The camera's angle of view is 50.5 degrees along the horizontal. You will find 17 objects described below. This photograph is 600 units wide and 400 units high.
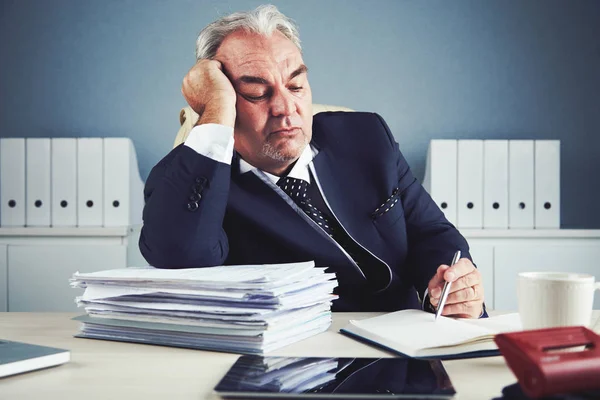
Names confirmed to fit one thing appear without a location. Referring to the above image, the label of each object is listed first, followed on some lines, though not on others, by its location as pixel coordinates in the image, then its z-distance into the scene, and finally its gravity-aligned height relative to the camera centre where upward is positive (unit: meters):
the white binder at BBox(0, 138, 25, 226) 2.83 +0.06
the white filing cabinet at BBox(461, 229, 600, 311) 2.74 -0.25
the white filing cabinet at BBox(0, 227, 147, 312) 2.77 -0.29
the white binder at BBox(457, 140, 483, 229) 2.84 +0.04
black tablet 0.63 -0.20
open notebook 0.80 -0.19
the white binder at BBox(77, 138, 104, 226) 2.85 +0.06
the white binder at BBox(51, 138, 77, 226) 2.84 +0.08
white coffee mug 0.81 -0.13
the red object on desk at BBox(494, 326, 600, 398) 0.50 -0.13
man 1.39 +0.02
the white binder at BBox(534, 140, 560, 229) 2.83 +0.03
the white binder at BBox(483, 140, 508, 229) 2.84 +0.04
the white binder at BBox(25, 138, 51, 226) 2.84 +0.07
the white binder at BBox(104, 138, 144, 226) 2.86 +0.06
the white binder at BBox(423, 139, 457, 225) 2.84 +0.09
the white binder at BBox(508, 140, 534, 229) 2.84 +0.01
